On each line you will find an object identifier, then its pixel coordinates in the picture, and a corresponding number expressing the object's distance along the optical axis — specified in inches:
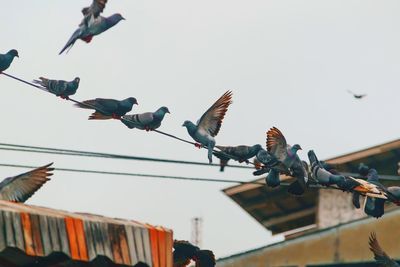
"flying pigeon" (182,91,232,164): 973.8
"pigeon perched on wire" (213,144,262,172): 957.2
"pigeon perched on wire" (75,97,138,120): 904.3
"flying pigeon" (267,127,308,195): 928.9
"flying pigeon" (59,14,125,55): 840.9
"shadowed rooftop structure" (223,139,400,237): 1820.9
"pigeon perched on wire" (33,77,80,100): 898.1
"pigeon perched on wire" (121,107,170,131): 945.5
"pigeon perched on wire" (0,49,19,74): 912.9
